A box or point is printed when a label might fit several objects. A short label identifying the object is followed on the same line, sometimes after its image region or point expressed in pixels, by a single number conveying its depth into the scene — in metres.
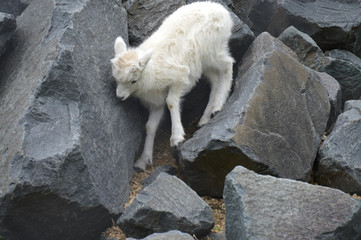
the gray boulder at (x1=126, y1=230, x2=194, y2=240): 9.17
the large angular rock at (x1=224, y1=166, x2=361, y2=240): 9.30
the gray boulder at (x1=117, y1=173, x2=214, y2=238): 10.71
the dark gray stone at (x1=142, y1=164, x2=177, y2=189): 13.77
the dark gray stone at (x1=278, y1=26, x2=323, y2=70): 18.80
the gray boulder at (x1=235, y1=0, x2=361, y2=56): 21.05
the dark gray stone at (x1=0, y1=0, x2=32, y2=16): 18.81
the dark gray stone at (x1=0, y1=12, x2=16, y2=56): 13.71
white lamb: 14.00
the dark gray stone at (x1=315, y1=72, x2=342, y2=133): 16.45
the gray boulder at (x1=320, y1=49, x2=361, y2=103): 19.45
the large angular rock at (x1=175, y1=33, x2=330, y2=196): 12.65
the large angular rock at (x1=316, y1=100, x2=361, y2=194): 13.27
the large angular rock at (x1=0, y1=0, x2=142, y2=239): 10.66
